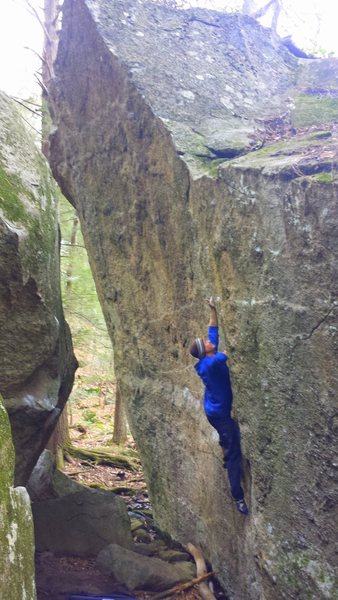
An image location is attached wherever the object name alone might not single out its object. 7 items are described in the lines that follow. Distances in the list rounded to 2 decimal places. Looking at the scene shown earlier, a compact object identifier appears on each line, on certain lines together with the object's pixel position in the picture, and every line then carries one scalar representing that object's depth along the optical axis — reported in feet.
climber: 19.81
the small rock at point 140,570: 21.26
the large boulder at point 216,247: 15.87
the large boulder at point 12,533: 10.27
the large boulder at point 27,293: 18.38
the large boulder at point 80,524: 24.64
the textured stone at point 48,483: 26.61
